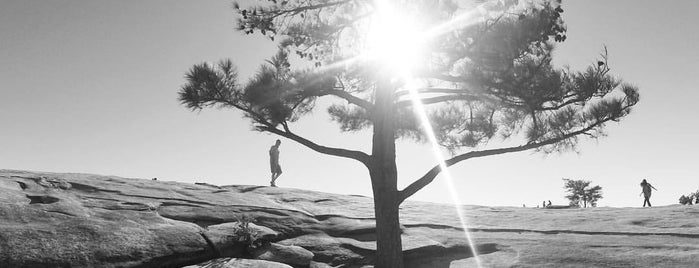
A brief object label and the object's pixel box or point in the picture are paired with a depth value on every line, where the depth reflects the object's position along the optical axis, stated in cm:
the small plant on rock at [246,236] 831
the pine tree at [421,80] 776
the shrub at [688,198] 3901
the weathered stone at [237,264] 721
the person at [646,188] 1892
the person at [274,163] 1595
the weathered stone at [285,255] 810
